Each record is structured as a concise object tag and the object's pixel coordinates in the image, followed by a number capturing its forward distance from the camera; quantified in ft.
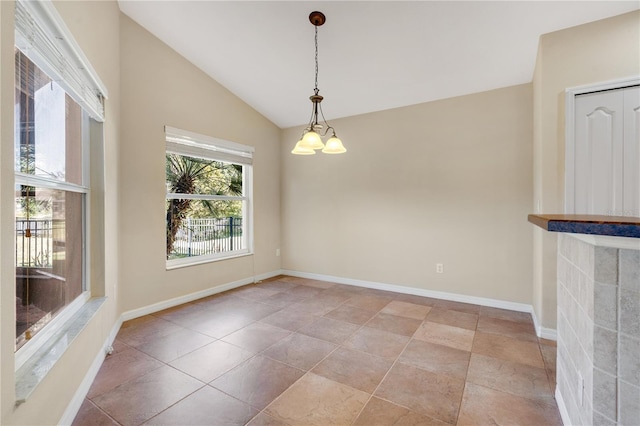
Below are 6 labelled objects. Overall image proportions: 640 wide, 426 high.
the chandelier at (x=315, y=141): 8.27
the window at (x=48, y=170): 4.66
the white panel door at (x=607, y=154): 7.63
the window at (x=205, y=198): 12.12
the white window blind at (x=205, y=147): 11.72
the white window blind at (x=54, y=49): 4.33
